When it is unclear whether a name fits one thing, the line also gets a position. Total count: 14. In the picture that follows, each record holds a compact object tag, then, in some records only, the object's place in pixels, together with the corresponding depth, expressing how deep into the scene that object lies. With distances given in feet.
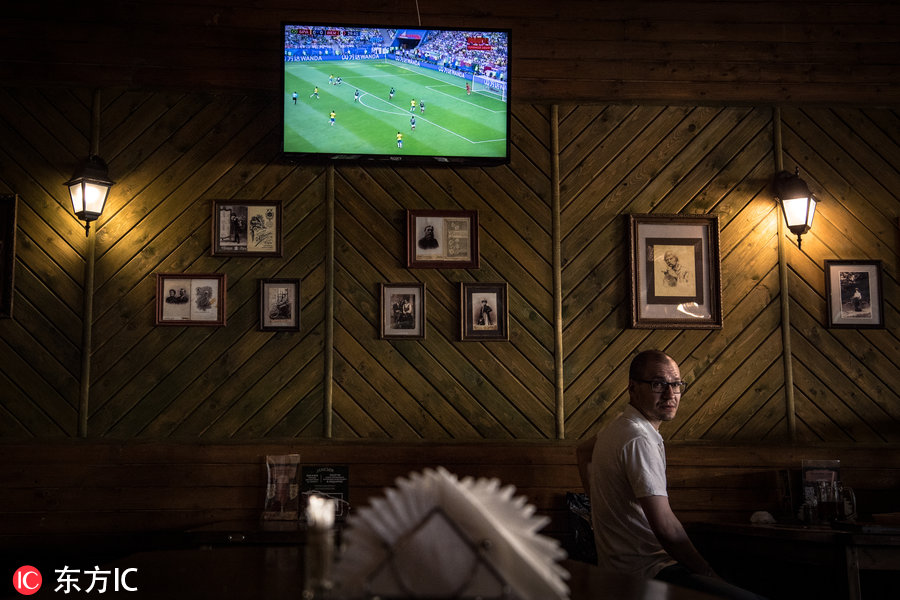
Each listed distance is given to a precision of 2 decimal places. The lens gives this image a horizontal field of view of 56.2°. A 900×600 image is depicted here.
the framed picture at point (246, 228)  16.31
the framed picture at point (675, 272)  16.65
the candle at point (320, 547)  4.09
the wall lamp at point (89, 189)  15.53
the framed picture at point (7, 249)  15.85
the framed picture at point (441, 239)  16.47
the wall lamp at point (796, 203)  16.43
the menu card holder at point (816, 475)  15.26
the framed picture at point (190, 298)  16.05
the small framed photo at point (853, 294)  16.80
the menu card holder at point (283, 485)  14.98
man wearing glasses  10.61
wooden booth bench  15.19
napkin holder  4.53
